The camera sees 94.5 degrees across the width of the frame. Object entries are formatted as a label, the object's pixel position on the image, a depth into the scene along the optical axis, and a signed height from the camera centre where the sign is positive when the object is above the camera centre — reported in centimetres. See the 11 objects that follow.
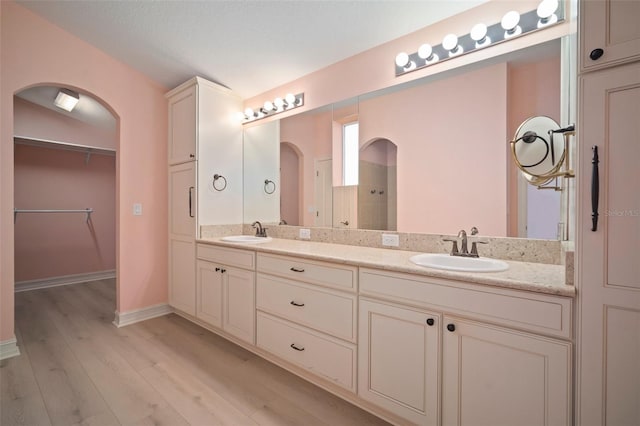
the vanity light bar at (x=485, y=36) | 149 +99
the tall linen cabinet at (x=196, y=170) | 279 +40
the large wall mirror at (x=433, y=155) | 157 +39
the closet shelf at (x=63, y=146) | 362 +86
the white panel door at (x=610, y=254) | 93 -14
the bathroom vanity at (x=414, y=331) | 108 -57
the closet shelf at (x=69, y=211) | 355 -1
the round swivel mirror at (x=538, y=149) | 134 +29
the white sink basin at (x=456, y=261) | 146 -26
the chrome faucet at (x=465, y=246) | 164 -20
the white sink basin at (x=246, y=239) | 254 -26
